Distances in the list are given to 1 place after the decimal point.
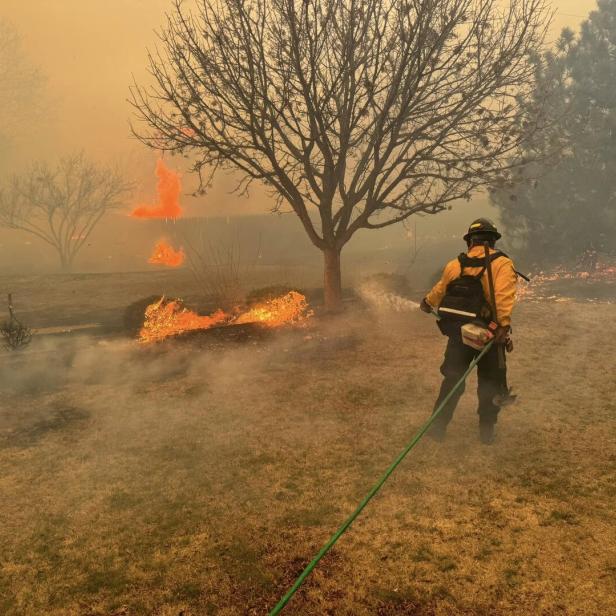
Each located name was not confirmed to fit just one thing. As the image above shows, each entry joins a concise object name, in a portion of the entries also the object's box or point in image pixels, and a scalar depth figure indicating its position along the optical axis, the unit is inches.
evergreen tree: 745.6
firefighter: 166.4
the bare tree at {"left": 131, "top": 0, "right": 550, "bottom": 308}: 330.6
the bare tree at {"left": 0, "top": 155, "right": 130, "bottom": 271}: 1043.9
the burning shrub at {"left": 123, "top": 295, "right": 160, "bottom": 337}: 410.0
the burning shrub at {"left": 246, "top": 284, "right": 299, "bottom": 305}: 448.8
